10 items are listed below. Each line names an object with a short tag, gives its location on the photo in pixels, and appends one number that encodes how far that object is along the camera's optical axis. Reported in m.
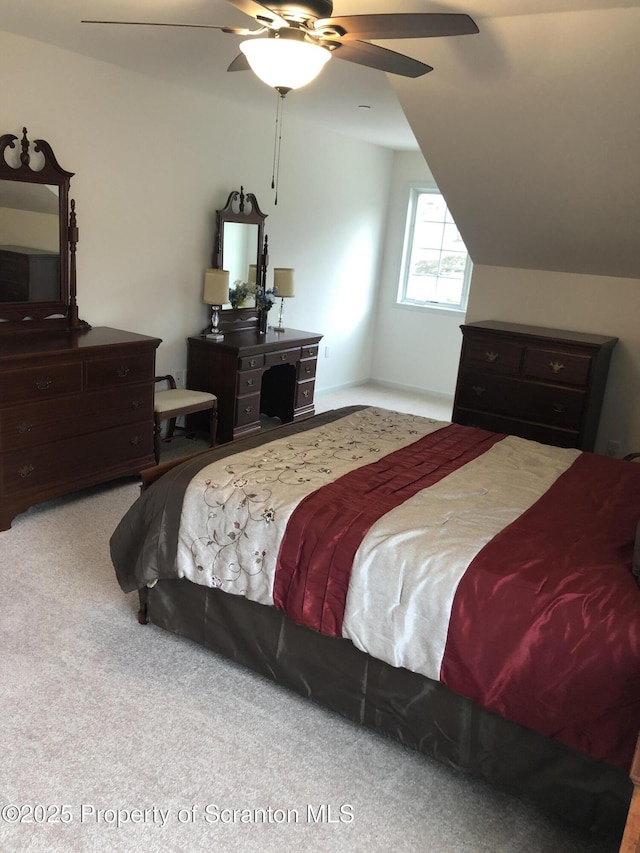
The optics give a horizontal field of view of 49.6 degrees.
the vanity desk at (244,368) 4.76
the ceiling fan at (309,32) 2.10
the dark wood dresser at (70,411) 3.32
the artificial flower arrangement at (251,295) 5.18
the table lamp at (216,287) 4.78
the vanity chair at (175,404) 4.25
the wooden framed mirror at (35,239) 3.62
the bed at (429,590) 1.79
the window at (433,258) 6.71
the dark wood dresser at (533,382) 4.14
